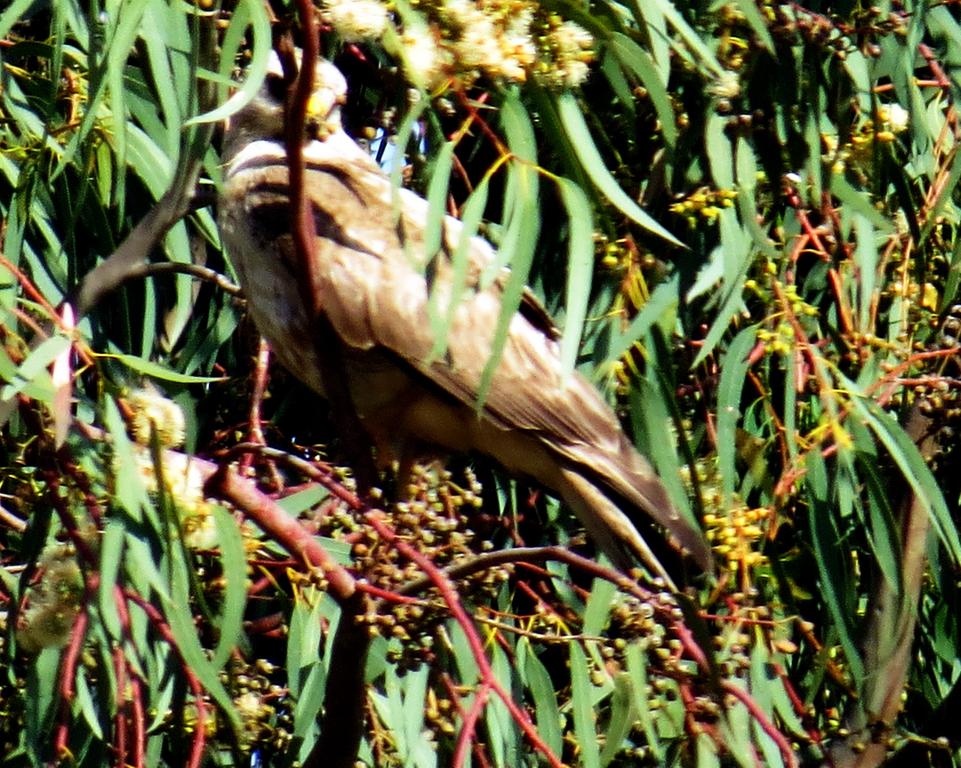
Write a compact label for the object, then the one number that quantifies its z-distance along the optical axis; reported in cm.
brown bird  1470
